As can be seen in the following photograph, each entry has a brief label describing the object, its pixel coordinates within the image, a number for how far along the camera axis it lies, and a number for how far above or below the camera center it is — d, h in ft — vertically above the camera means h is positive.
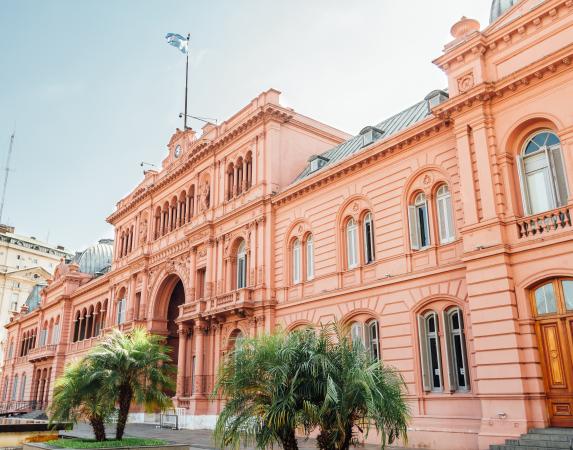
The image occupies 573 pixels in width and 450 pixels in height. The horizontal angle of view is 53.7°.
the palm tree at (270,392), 35.86 +1.02
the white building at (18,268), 279.28 +69.33
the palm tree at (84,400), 63.00 +1.04
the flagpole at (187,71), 137.90 +78.43
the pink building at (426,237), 54.75 +22.53
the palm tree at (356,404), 34.99 +0.24
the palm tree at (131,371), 64.54 +4.19
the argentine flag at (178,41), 130.21 +80.83
